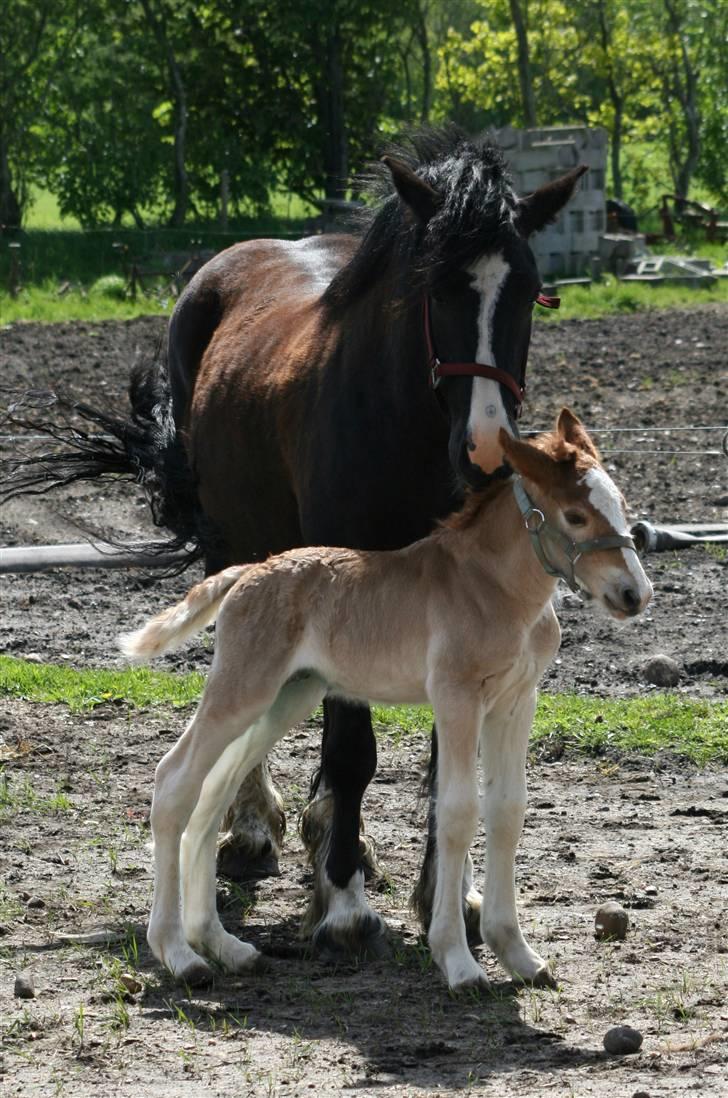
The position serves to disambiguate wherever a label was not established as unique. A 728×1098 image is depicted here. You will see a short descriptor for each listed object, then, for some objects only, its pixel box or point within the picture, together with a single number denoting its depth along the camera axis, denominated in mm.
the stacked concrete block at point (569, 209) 51156
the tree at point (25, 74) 66625
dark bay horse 9031
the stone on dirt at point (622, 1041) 7523
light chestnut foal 8133
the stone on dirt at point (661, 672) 14656
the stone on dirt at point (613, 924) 9297
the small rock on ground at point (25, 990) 8508
